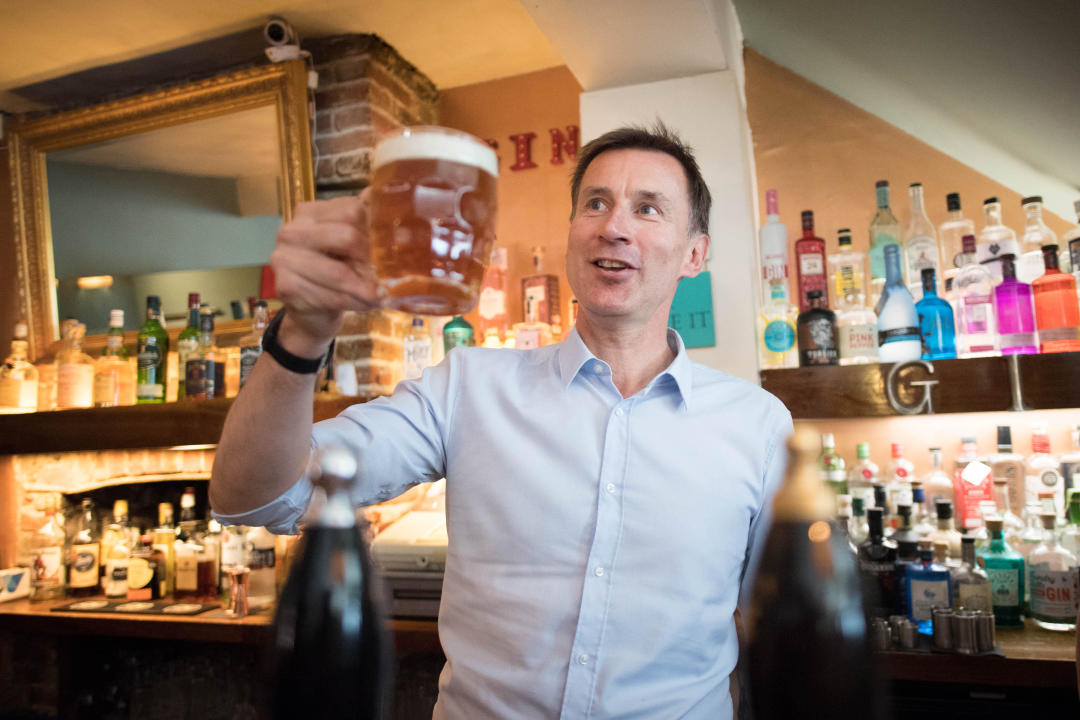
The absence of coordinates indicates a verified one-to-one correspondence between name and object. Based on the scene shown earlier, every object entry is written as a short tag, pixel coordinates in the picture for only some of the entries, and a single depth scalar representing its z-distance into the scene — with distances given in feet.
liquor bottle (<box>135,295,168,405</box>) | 8.66
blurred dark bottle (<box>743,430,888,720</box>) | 1.12
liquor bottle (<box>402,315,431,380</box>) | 8.09
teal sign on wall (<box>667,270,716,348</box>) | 6.54
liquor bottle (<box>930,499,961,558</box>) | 5.77
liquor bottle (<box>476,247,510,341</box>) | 8.25
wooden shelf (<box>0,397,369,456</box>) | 7.72
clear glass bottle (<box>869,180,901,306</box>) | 6.94
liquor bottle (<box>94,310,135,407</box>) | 8.81
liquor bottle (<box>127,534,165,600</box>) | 8.46
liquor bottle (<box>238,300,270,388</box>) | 8.04
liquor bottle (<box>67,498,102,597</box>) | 8.79
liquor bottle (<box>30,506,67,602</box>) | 8.77
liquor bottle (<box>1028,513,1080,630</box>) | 5.56
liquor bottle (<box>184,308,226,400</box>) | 8.34
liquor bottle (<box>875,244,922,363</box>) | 5.96
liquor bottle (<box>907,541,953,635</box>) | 5.63
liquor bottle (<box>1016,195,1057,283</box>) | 6.45
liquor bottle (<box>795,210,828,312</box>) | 7.02
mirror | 8.55
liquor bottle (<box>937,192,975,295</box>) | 7.02
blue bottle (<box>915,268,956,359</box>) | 6.17
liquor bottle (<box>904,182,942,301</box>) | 6.81
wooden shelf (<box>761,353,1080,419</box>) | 5.45
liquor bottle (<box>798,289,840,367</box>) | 6.16
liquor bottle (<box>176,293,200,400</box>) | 8.71
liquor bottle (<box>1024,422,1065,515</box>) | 6.16
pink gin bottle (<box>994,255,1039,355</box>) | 5.89
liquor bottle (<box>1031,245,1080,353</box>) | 5.70
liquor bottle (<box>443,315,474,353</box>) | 7.97
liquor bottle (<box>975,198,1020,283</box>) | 6.39
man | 3.07
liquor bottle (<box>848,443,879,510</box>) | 7.00
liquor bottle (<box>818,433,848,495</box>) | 7.00
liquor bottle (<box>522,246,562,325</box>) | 7.95
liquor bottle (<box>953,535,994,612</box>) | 5.59
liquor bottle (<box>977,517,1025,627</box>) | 5.77
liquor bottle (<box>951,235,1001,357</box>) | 6.02
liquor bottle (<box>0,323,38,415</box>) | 9.14
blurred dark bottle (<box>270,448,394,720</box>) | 1.16
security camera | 7.98
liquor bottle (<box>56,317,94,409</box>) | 8.82
